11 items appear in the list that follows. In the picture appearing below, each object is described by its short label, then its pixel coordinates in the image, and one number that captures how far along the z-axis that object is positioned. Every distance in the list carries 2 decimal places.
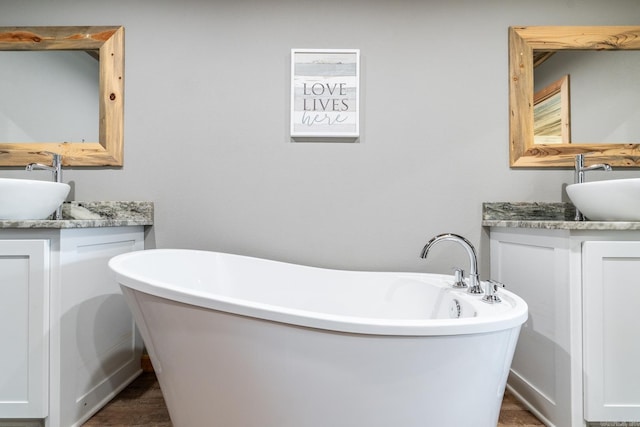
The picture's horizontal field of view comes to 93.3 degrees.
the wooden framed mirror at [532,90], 1.62
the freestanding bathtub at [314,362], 0.76
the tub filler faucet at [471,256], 1.14
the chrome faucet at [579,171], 1.50
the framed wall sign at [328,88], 1.64
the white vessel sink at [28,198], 1.19
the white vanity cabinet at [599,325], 1.07
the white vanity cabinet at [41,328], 1.10
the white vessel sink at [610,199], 1.13
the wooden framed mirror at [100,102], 1.64
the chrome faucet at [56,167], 1.55
